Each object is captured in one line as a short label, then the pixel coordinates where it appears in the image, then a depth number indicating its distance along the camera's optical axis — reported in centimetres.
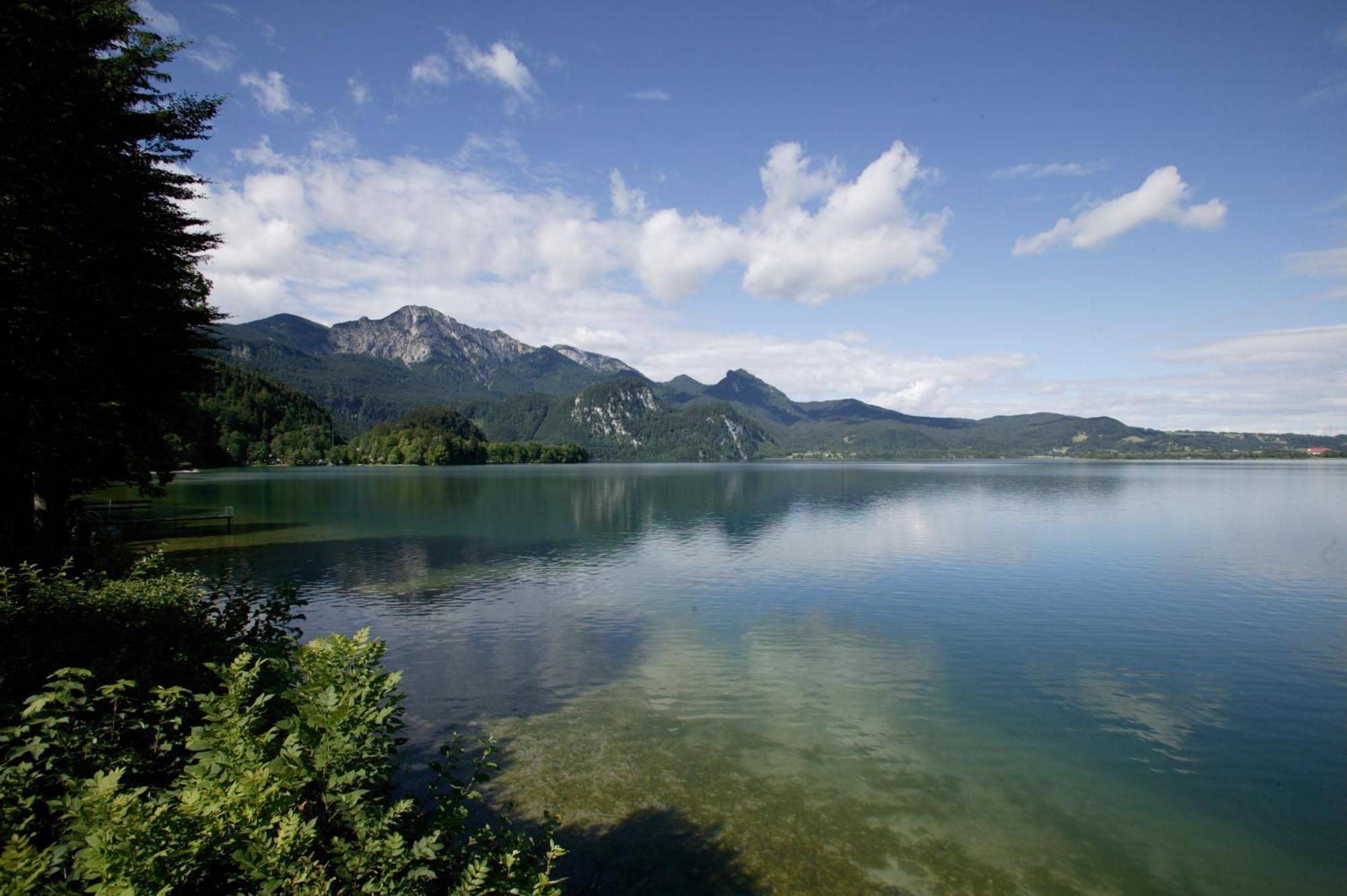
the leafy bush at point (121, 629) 809
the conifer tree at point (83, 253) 1678
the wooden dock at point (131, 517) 4828
